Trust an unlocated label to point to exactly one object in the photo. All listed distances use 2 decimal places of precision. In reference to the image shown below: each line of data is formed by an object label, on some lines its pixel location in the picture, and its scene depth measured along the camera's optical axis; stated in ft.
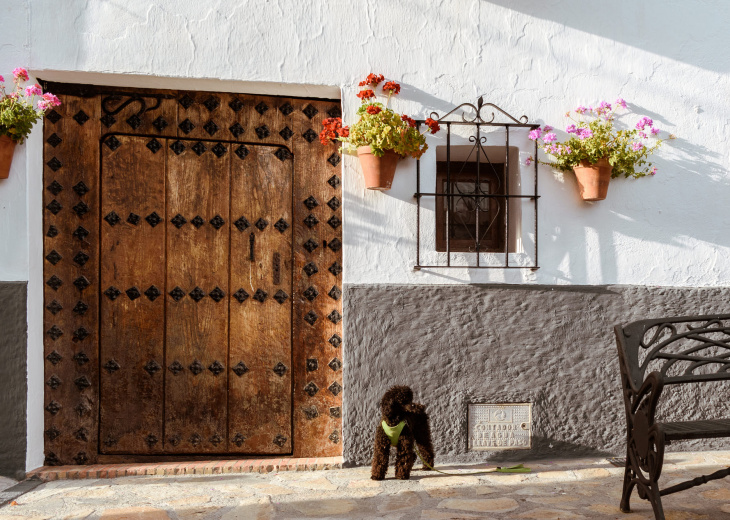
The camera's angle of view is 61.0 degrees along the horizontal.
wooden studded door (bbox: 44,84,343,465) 12.64
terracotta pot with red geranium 12.10
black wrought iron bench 8.05
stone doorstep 11.94
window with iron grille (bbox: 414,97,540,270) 13.08
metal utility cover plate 12.94
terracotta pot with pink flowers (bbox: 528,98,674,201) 12.89
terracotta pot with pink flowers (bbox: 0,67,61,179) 11.35
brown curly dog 11.41
